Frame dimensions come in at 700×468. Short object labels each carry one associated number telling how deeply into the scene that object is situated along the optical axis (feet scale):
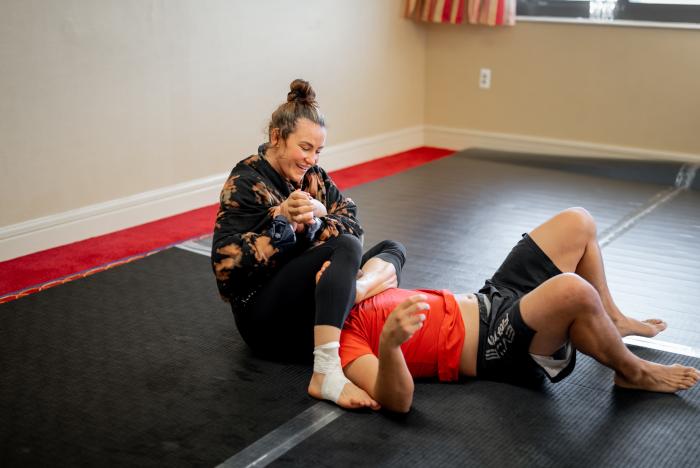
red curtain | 14.83
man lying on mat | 5.46
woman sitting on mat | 5.94
